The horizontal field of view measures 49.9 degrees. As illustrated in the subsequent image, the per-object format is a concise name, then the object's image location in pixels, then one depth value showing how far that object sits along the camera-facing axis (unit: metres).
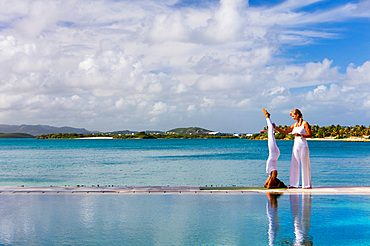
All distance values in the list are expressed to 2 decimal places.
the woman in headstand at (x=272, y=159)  13.66
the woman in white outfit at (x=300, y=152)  13.45
